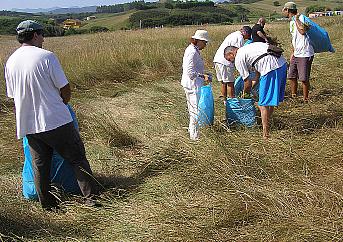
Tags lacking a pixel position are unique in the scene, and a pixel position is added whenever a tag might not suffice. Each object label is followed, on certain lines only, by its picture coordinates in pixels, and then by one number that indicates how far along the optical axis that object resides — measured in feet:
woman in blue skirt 14.85
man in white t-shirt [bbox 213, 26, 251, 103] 21.15
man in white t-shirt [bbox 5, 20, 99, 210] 10.51
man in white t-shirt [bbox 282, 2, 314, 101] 19.34
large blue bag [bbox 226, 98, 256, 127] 16.58
